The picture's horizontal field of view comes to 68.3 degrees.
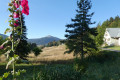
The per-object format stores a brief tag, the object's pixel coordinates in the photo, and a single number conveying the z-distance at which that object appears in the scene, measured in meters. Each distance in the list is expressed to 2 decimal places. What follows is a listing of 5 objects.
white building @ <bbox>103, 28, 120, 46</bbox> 30.92
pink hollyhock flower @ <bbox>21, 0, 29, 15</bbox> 1.35
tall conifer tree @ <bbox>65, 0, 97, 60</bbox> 13.07
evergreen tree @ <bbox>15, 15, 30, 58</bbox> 15.76
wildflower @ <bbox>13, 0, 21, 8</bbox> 1.35
